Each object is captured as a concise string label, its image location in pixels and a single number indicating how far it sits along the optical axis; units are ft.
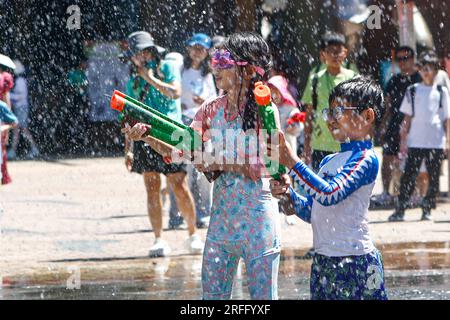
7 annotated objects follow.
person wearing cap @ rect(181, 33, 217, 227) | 39.22
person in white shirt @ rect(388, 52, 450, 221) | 41.57
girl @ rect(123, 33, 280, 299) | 18.69
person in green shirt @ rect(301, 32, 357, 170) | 33.01
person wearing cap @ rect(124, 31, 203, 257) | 33.68
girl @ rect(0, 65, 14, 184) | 35.60
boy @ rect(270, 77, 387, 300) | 17.71
